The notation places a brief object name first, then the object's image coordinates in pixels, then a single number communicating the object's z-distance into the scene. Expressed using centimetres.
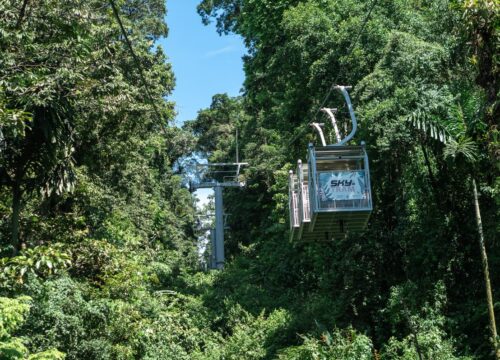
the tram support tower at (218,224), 3097
